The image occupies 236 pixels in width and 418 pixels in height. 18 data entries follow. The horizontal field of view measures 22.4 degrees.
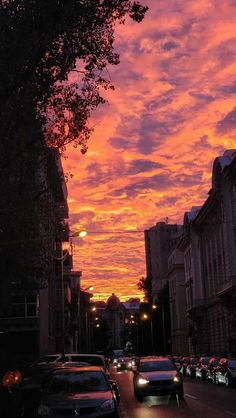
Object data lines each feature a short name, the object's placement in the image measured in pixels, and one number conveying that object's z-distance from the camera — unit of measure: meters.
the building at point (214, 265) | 52.03
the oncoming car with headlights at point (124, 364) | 66.81
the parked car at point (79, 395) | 10.74
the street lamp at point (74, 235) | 33.38
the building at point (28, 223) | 15.84
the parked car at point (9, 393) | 11.33
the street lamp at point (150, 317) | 105.41
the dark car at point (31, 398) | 13.70
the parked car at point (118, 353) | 103.06
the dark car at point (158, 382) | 21.14
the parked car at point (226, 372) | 28.84
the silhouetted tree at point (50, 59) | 14.77
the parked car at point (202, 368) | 37.64
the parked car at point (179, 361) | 49.28
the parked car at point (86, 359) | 21.22
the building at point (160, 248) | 156.00
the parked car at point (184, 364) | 47.20
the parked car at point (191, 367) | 42.88
